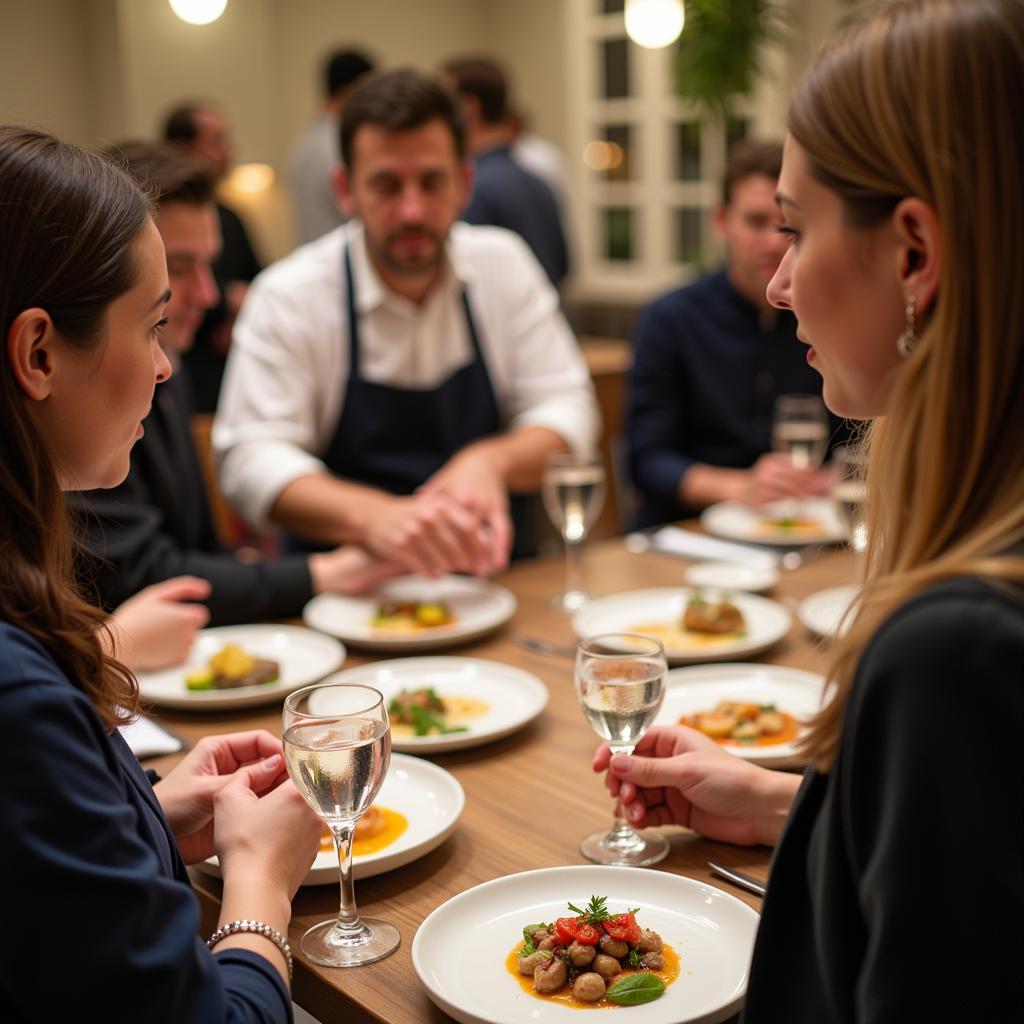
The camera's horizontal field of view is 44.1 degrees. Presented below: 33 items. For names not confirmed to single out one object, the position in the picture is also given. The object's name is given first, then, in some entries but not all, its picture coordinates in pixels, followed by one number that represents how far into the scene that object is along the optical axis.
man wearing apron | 2.83
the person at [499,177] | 5.51
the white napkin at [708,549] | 2.49
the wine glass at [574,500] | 2.23
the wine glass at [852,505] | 2.05
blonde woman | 0.78
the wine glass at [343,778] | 1.14
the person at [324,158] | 5.93
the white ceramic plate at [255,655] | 1.80
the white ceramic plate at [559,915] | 1.05
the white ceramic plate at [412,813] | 1.29
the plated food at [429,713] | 1.67
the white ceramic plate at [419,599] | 2.05
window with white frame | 7.08
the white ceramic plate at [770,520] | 2.60
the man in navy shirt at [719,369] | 3.38
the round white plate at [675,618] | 1.93
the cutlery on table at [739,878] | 1.25
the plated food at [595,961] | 1.07
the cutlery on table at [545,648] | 2.04
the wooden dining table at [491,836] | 1.13
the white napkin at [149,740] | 1.63
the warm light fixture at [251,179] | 7.45
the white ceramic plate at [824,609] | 2.02
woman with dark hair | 0.90
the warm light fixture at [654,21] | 6.31
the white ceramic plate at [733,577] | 2.28
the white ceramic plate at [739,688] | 1.73
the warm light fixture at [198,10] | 6.61
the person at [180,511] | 2.21
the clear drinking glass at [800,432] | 2.75
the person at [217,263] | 5.46
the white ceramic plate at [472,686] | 1.63
